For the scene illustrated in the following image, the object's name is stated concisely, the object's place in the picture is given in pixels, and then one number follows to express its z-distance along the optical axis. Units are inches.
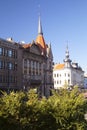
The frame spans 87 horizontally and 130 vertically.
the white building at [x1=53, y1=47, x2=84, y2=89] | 2650.2
